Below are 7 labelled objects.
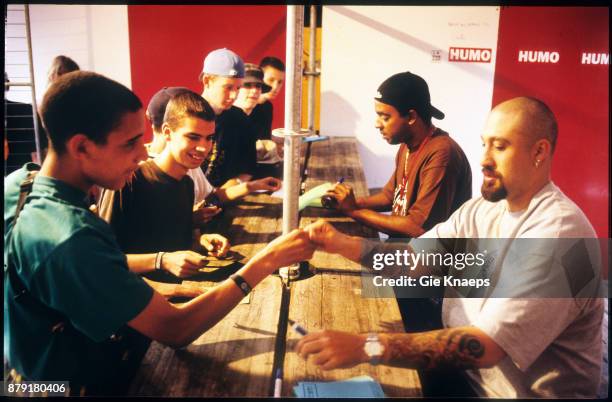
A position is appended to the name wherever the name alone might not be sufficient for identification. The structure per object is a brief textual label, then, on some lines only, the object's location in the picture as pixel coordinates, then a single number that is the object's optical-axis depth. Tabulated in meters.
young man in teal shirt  1.21
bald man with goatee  1.47
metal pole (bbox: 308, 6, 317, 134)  3.14
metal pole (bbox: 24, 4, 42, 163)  2.00
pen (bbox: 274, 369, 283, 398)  1.35
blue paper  1.37
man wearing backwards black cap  2.20
